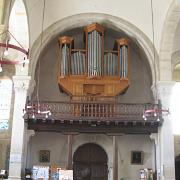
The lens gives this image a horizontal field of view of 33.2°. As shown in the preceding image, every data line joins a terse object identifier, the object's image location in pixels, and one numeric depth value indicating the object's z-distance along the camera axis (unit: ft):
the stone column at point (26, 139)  44.64
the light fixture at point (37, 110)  39.19
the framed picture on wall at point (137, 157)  50.03
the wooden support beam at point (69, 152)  42.89
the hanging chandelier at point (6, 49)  26.11
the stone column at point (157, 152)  45.29
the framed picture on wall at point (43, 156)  49.66
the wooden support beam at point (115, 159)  42.91
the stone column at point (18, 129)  42.54
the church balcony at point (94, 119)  44.47
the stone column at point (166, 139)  43.20
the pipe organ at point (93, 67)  47.41
